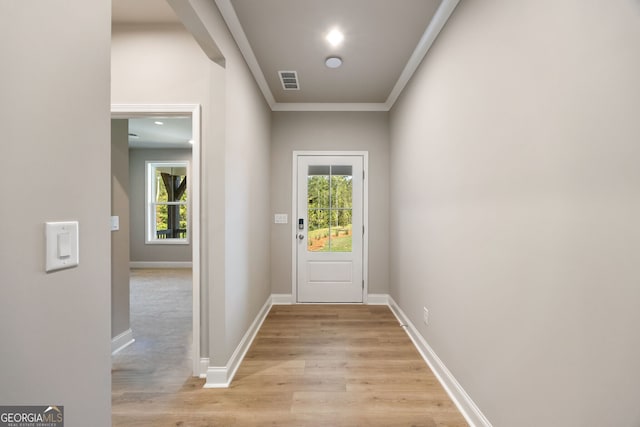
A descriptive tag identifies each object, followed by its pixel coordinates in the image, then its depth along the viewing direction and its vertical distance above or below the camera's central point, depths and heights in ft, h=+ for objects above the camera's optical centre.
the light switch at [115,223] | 7.98 -0.23
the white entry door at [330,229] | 12.18 -0.60
